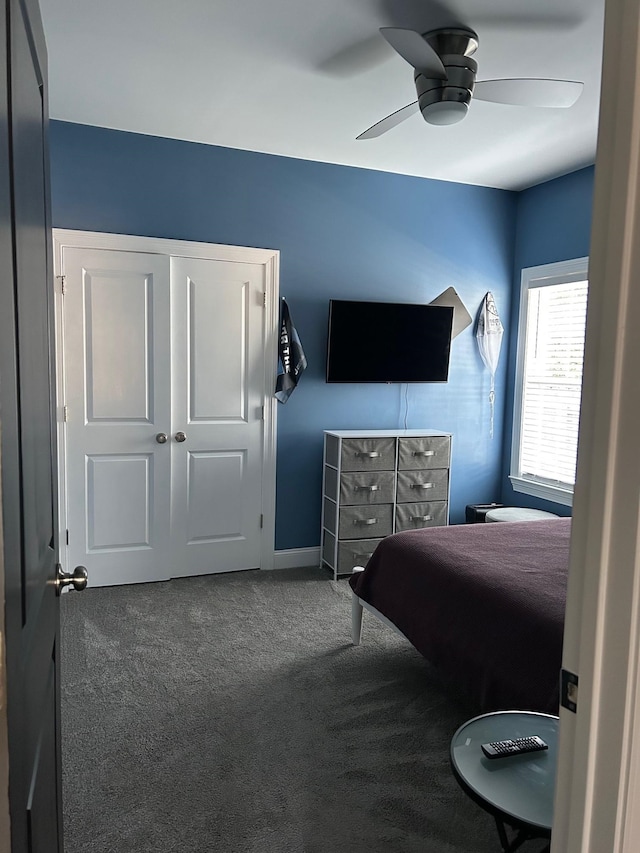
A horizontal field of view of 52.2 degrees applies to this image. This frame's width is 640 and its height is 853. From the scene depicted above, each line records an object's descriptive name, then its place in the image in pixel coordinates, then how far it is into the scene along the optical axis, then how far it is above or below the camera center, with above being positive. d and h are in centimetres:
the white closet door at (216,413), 409 -36
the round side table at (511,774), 153 -104
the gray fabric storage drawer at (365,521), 426 -105
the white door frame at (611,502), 82 -18
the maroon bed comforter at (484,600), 212 -89
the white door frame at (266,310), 379 +35
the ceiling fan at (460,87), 262 +113
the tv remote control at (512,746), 172 -101
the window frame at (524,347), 443 +14
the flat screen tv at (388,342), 432 +14
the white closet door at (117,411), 386 -34
